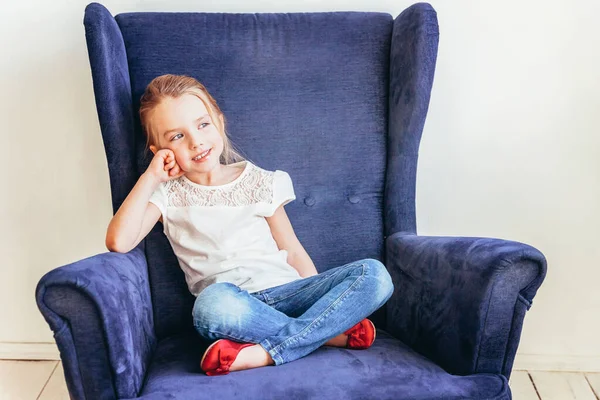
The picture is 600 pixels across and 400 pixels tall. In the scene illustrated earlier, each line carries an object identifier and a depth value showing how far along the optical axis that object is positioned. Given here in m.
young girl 1.38
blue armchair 1.33
